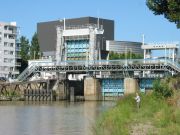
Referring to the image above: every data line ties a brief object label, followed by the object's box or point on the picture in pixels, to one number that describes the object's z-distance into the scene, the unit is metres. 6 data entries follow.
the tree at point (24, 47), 159.16
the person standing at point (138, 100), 39.22
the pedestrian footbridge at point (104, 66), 109.38
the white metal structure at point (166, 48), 128.50
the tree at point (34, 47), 159.50
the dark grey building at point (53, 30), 177.55
